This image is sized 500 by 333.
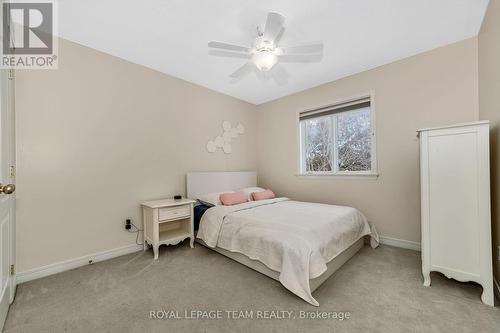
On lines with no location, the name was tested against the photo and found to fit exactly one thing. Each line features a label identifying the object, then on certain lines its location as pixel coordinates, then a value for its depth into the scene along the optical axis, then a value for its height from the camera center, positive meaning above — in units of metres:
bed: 1.76 -0.73
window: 3.18 +0.44
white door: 1.38 -0.21
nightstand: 2.57 -0.69
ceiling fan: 1.85 +1.14
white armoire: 1.68 -0.35
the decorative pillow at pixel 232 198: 3.10 -0.48
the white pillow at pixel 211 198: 3.16 -0.49
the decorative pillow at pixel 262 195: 3.57 -0.51
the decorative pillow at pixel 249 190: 3.63 -0.44
